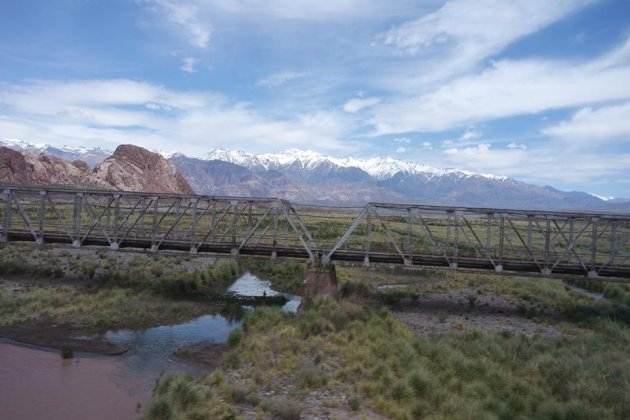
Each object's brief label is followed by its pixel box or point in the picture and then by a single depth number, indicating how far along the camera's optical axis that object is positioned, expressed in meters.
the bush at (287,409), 12.84
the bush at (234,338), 20.12
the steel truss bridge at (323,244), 29.22
